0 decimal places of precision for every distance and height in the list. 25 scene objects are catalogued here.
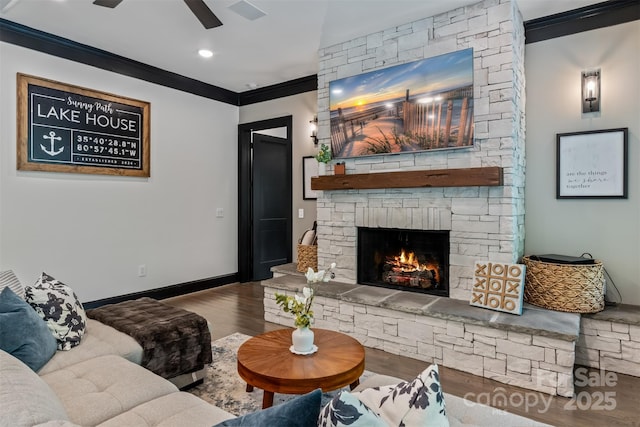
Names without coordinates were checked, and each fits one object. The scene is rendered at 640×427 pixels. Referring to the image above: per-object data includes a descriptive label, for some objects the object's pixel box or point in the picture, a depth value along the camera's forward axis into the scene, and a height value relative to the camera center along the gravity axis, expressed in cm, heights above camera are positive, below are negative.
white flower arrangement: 205 -55
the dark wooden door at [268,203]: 581 +5
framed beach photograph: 320 +93
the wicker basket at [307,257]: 427 -60
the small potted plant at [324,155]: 392 +55
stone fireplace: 302 +42
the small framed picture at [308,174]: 490 +43
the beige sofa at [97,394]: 111 -83
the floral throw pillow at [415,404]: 94 -53
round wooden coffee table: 179 -83
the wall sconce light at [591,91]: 309 +97
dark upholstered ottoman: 228 -83
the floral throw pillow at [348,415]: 84 -49
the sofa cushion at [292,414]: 89 -51
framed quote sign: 303 +36
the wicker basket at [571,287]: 278 -62
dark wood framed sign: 357 +81
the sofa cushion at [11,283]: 225 -48
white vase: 206 -75
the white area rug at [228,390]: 226 -122
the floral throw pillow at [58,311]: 211 -62
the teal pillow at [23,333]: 179 -64
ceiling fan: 240 +130
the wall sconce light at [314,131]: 481 +99
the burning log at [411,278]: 352 -71
